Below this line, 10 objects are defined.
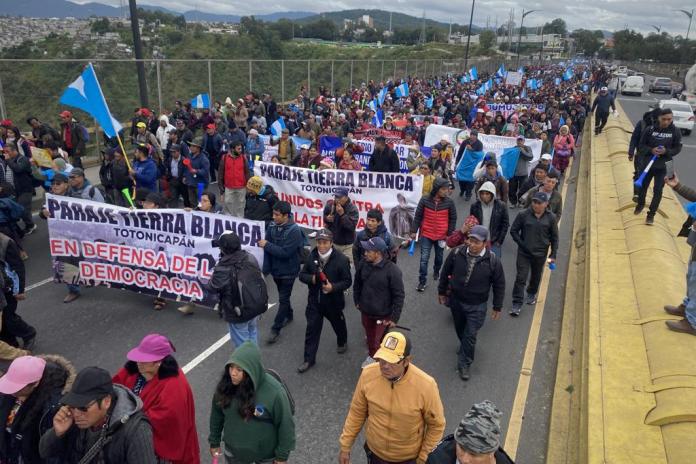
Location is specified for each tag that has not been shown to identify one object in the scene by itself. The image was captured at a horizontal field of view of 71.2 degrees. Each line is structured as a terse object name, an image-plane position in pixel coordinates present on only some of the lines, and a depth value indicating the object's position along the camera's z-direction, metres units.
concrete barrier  3.89
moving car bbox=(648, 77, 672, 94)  45.72
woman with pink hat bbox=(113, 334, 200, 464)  3.05
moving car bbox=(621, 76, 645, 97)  42.91
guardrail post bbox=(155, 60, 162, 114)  14.77
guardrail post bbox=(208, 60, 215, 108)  16.91
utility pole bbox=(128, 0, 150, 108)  13.21
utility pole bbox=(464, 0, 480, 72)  44.17
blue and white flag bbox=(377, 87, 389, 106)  21.87
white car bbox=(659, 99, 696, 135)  22.95
